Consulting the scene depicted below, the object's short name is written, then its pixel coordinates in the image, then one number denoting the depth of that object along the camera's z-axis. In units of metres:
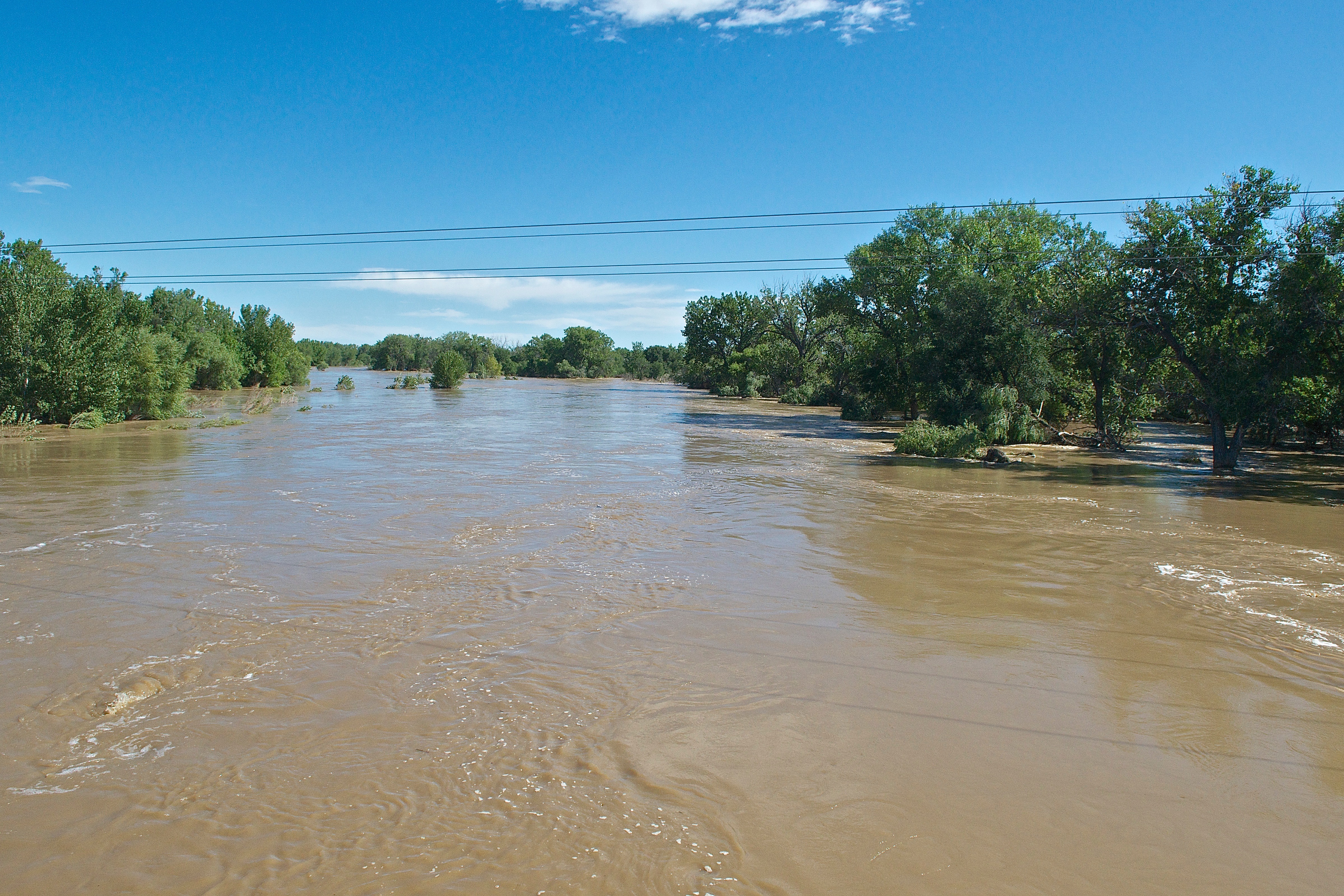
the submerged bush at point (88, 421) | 26.53
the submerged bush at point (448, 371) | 72.69
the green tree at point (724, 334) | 69.75
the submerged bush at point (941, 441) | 22.75
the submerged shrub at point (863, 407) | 37.03
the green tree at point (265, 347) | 61.84
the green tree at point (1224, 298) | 17.50
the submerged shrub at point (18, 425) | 23.95
